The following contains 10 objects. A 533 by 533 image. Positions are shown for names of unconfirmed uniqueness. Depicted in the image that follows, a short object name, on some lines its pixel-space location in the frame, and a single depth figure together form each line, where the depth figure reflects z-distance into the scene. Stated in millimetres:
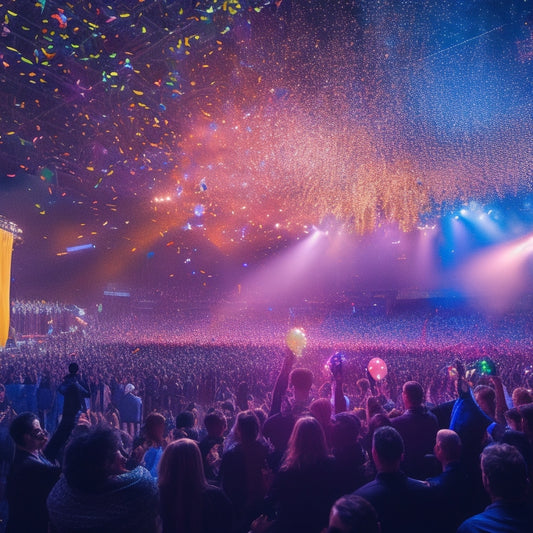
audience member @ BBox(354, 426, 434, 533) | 1787
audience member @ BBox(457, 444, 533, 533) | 1608
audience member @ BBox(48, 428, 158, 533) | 1537
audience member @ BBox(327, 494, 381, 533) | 1284
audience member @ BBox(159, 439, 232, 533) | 1793
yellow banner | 11977
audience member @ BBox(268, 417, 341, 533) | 2043
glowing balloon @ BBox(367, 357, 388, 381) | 5883
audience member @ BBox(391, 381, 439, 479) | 2596
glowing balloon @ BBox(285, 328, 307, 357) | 3546
